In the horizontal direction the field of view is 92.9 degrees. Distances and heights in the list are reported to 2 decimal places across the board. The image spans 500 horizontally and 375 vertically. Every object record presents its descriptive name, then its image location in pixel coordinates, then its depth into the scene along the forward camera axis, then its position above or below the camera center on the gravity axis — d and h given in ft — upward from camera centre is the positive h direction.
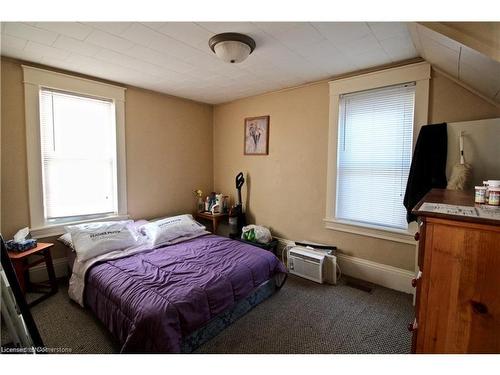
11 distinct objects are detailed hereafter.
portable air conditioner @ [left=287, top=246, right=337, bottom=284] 8.59 -3.49
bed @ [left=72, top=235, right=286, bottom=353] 4.84 -3.00
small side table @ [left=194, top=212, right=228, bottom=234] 11.73 -2.39
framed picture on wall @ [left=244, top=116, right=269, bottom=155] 11.00 +1.64
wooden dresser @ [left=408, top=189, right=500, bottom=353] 2.81 -1.40
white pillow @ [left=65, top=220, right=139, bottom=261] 7.30 -2.30
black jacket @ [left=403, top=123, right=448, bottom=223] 6.66 +0.25
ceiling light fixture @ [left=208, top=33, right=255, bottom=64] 5.83 +3.12
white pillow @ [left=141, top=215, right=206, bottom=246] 8.71 -2.36
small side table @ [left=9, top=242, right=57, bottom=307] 6.82 -3.06
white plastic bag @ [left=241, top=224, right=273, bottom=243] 10.50 -2.82
